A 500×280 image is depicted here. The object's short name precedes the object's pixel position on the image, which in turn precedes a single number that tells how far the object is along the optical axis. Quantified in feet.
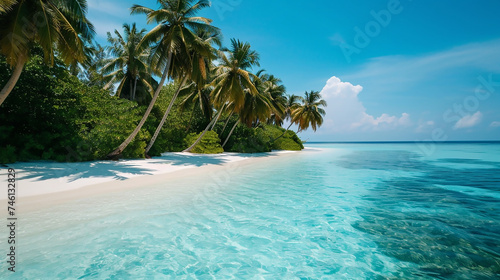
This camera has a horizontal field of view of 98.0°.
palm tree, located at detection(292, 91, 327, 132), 134.82
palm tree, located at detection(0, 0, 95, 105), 25.38
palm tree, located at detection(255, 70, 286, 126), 97.66
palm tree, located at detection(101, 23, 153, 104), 68.90
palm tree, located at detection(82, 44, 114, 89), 71.97
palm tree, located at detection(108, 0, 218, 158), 43.91
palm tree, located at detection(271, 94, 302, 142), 141.90
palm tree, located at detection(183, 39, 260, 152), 61.57
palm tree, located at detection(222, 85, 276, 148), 76.89
